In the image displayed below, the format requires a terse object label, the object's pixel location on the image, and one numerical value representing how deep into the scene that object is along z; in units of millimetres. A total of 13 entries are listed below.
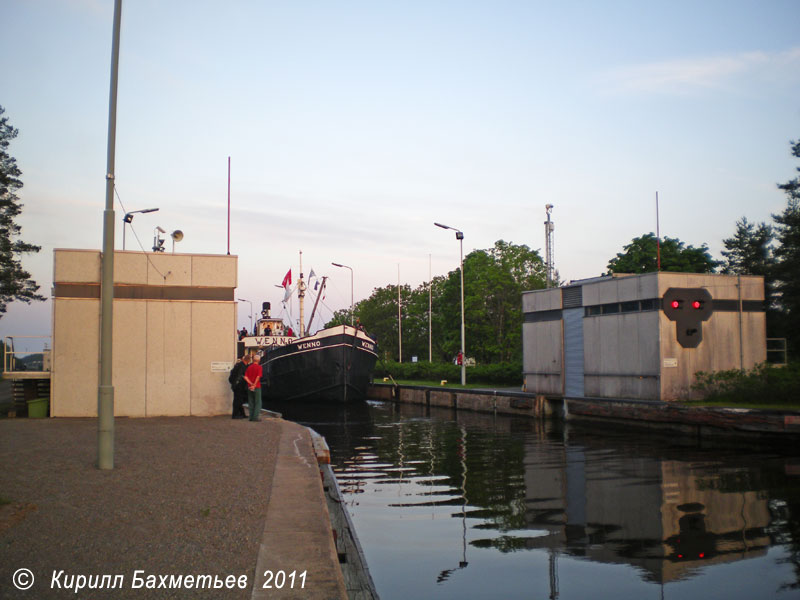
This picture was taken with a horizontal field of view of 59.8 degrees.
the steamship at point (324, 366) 38656
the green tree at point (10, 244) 37844
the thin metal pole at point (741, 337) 23656
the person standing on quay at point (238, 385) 18984
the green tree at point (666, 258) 46312
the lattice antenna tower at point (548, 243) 42925
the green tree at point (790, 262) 34344
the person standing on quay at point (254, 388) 18203
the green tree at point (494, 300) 57156
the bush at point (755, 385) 20031
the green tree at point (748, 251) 43312
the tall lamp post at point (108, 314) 9820
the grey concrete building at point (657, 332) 22641
